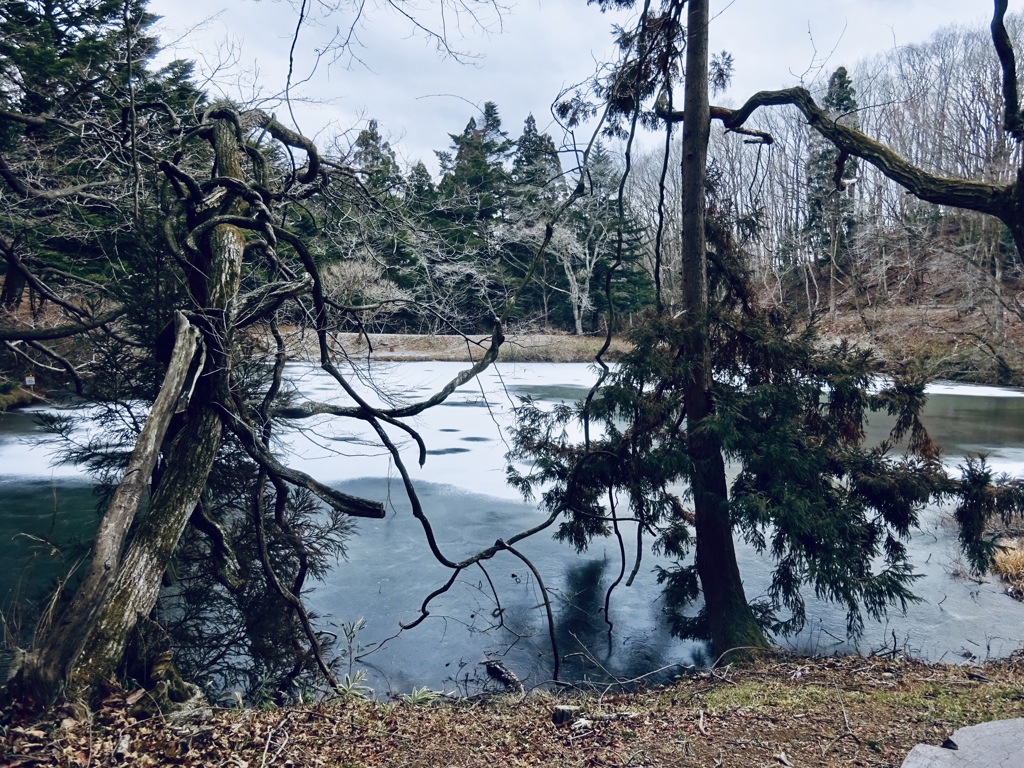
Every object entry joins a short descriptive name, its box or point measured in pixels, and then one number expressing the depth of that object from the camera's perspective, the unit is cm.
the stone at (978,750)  292
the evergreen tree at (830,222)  2427
